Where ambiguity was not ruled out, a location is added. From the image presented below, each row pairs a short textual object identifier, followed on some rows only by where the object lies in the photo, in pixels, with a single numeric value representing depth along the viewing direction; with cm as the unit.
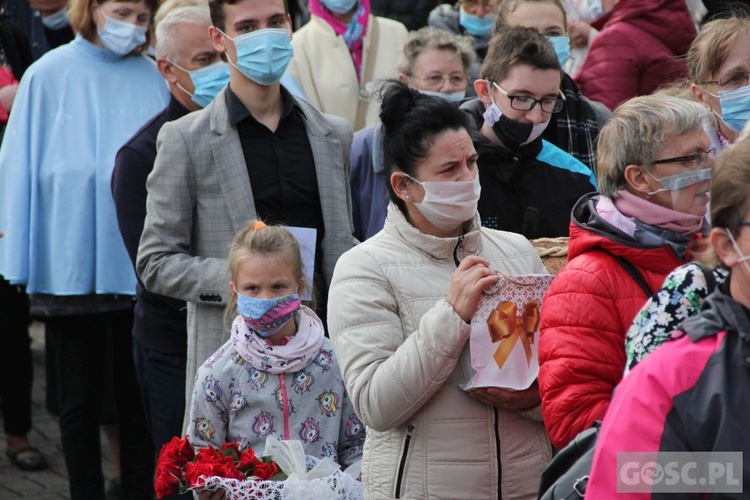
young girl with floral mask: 883
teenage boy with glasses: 985
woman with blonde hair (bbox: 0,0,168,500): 1251
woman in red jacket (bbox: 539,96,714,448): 658
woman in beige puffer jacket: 729
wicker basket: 852
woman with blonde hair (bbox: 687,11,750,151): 999
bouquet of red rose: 809
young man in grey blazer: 1002
